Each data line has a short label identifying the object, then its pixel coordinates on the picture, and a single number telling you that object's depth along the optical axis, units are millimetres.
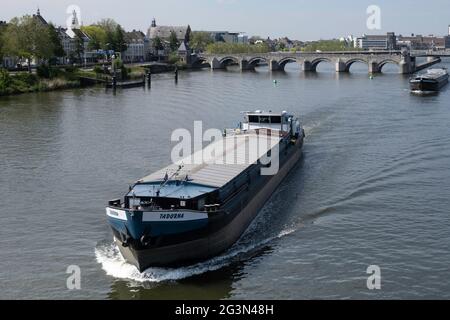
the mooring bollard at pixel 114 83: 82131
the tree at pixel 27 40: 82062
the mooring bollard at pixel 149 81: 90431
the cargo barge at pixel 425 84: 80062
